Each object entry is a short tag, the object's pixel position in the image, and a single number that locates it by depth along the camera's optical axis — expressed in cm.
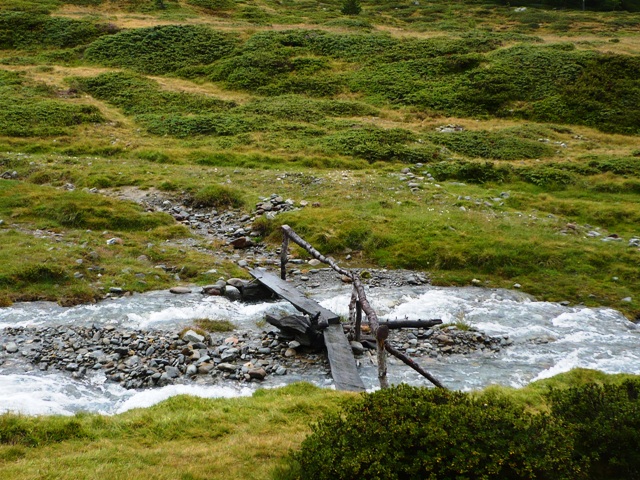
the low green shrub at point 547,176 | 3099
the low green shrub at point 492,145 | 3578
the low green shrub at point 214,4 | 7856
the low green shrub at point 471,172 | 3144
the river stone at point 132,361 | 1382
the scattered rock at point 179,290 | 1878
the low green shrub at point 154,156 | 3397
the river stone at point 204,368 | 1375
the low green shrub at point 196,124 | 3884
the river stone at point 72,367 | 1357
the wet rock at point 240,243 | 2334
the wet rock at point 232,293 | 1872
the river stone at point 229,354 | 1428
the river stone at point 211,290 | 1873
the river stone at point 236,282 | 1896
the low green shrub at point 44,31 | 5797
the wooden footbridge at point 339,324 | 1143
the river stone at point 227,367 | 1384
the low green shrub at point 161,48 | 5341
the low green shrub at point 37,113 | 3794
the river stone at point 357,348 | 1494
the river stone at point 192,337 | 1501
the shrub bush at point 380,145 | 3425
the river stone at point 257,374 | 1358
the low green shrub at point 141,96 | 4353
